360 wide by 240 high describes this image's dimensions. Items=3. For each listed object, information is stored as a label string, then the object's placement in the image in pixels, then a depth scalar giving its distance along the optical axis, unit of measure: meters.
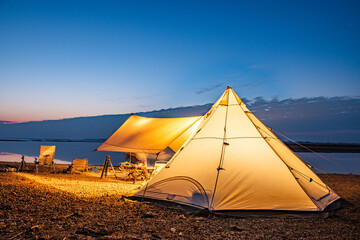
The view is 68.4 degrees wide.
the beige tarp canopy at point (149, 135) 8.42
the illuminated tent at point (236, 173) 4.99
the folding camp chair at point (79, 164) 11.61
